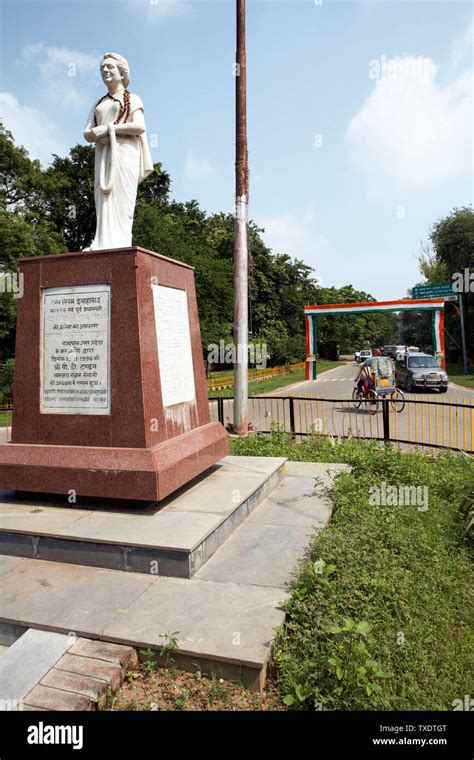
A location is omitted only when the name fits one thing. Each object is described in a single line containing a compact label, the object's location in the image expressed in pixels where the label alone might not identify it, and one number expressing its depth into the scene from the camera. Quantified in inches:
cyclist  559.2
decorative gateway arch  1058.7
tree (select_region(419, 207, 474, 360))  1505.9
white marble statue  199.2
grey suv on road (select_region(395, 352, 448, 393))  799.7
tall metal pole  349.4
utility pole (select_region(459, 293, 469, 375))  1232.7
